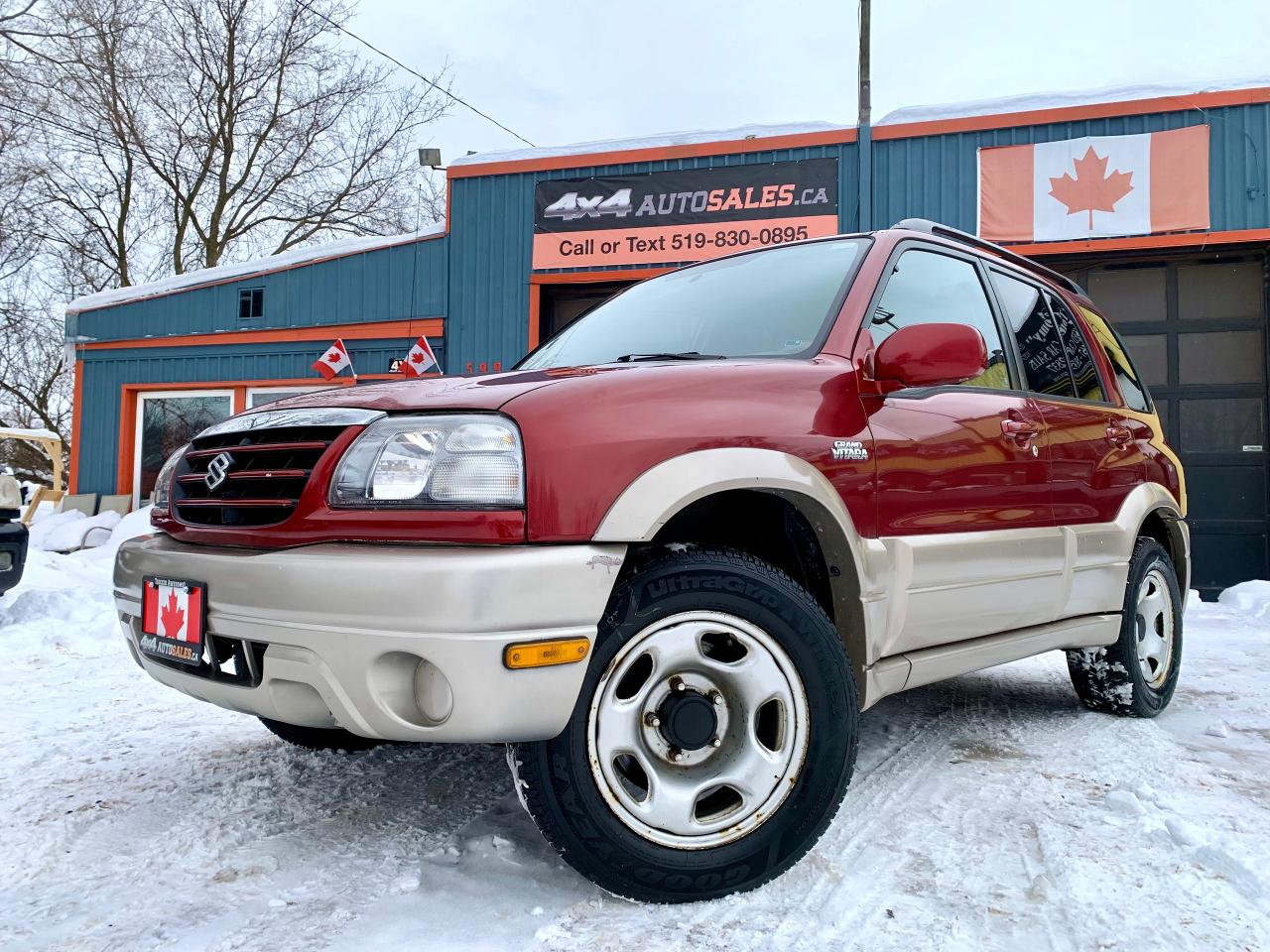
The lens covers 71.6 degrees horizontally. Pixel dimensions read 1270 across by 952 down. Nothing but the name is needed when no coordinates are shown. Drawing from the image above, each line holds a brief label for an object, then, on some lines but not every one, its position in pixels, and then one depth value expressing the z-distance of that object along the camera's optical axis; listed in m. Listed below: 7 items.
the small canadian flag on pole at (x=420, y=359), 11.25
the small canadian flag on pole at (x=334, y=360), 11.77
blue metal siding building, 9.09
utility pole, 9.92
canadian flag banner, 9.00
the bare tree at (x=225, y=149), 20.38
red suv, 1.75
